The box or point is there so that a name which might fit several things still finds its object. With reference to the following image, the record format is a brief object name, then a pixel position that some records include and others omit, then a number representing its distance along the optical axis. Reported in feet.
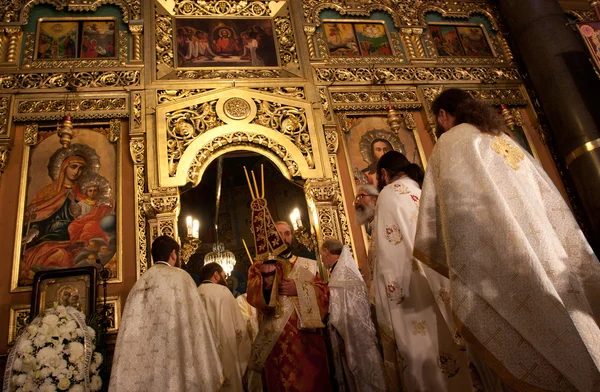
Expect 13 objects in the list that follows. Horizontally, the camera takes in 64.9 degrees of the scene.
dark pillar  20.77
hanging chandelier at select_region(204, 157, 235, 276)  21.94
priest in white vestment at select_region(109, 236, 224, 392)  11.18
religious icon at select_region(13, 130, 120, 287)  17.06
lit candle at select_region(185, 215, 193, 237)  19.27
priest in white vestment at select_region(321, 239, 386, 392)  12.12
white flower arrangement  11.56
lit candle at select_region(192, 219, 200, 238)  19.33
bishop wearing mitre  13.00
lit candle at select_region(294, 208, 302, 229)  19.17
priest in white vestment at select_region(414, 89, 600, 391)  6.34
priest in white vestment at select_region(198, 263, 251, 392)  15.19
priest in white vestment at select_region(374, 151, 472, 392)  9.46
